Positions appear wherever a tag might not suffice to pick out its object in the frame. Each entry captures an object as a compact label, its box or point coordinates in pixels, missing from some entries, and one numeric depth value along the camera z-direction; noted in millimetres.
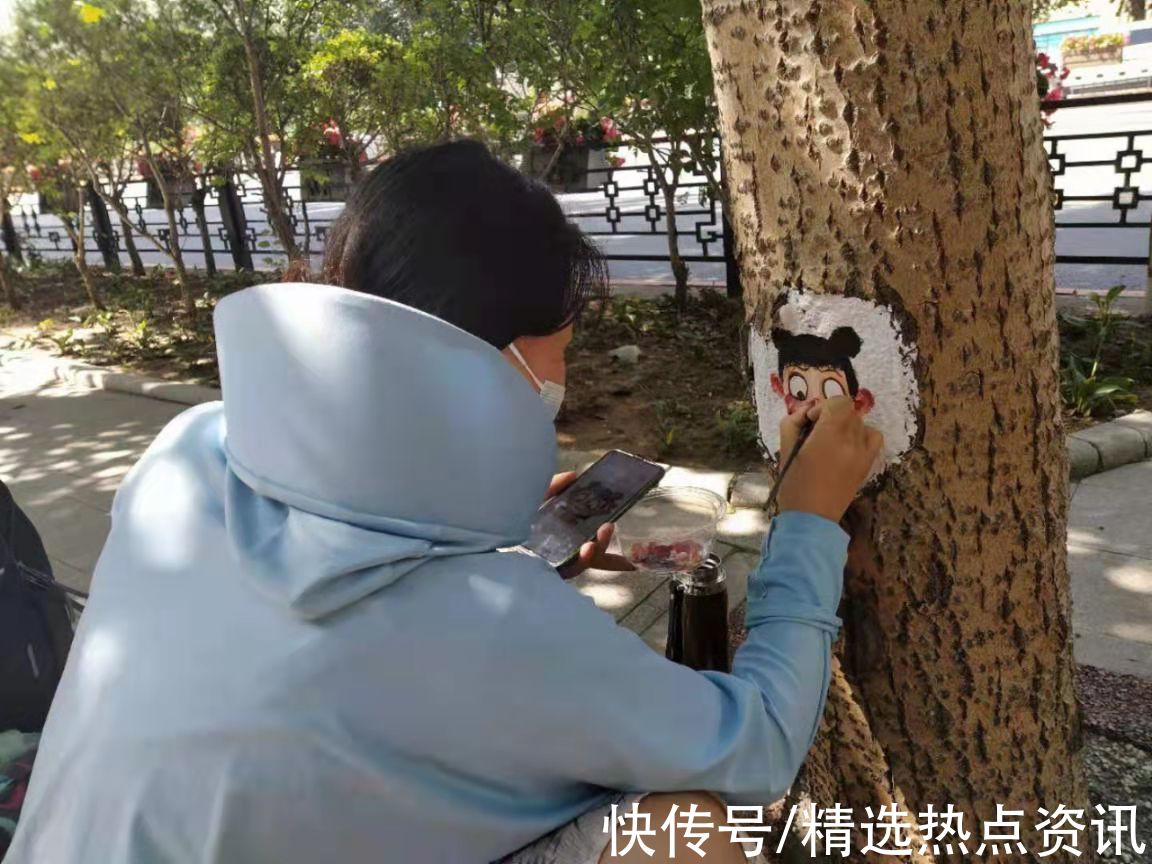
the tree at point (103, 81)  6160
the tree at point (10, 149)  6586
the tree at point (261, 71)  5789
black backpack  1911
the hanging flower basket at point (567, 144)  5445
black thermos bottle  1696
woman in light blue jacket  890
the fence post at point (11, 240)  11188
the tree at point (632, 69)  4582
